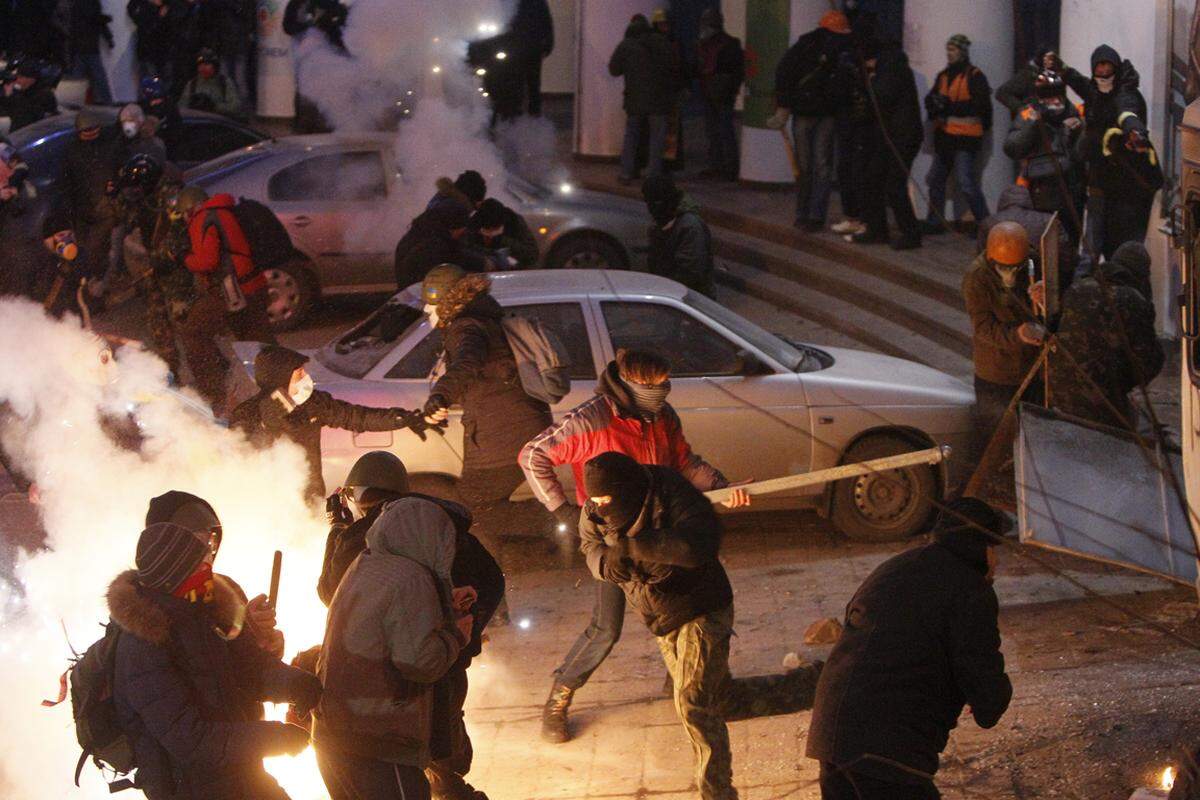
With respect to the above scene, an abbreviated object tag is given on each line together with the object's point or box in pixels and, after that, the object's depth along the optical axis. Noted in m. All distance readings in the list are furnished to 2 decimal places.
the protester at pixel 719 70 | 17.00
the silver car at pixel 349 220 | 14.04
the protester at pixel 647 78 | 16.47
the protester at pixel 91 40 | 21.84
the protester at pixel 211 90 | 19.59
